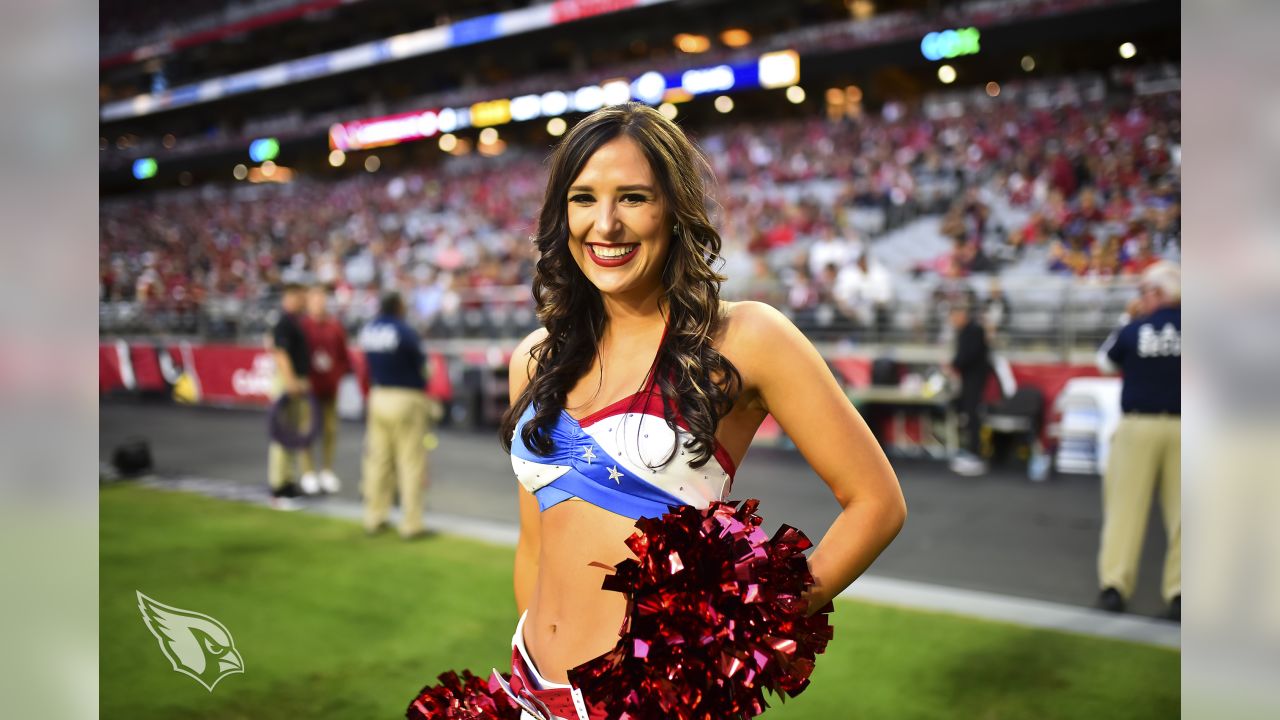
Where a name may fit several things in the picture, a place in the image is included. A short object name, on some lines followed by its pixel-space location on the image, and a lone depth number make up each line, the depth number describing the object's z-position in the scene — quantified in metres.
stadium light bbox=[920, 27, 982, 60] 12.41
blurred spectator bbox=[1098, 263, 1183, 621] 4.43
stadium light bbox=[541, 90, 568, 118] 16.33
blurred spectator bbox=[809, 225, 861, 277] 11.68
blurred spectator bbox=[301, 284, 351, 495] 7.22
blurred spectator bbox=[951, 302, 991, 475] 8.38
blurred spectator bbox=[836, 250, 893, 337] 9.93
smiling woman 1.25
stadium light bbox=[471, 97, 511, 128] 16.97
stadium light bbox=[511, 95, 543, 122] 16.61
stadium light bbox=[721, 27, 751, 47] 16.58
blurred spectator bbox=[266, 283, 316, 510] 6.93
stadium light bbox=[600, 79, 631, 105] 14.82
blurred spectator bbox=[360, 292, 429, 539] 6.04
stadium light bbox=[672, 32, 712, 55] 16.69
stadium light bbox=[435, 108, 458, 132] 18.16
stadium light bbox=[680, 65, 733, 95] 14.42
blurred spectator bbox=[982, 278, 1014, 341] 9.15
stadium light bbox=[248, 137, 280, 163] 19.05
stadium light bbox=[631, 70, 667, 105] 14.84
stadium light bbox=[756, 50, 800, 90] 14.34
